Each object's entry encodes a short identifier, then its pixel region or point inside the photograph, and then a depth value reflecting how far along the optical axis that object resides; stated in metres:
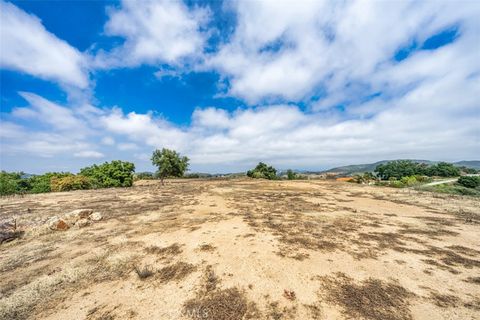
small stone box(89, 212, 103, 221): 11.06
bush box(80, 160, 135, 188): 32.47
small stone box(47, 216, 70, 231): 9.65
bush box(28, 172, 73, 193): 30.77
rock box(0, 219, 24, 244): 8.49
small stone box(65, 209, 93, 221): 10.39
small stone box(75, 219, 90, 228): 10.15
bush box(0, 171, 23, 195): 27.81
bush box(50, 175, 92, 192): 29.19
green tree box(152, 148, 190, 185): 38.16
